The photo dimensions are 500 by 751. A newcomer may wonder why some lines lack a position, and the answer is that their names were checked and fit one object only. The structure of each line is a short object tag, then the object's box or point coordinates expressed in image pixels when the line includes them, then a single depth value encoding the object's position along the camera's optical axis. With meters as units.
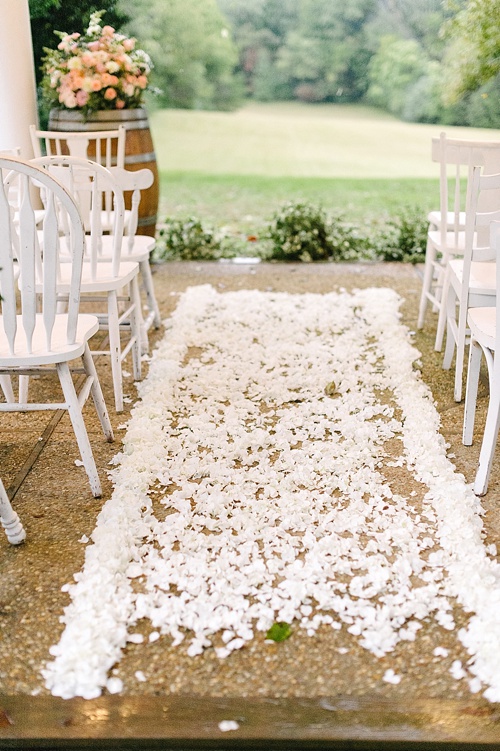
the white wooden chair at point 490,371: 2.20
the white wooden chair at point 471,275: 2.62
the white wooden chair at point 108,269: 2.72
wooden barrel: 4.73
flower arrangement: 4.62
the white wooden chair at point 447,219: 3.15
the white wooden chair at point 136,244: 2.91
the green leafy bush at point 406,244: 5.57
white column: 4.67
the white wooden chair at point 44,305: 2.02
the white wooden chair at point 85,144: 3.55
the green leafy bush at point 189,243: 5.65
